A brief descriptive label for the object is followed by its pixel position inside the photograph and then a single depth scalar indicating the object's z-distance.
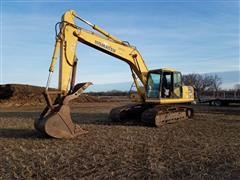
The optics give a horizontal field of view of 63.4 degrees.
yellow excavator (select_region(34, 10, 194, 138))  6.40
